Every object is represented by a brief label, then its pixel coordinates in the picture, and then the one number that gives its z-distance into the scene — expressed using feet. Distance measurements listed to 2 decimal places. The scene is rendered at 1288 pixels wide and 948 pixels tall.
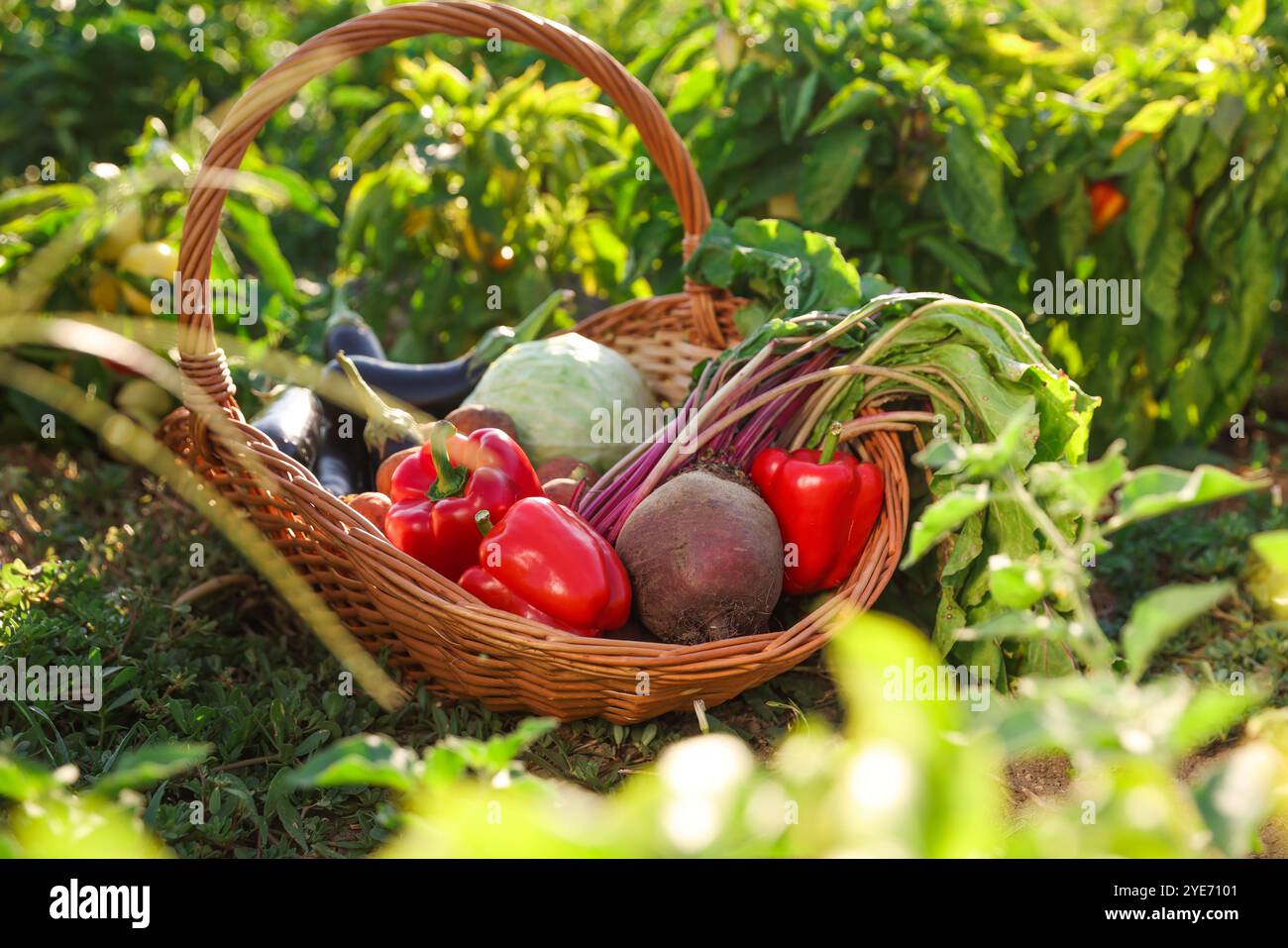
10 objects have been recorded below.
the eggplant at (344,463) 8.89
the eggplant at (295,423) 8.34
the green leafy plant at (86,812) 2.60
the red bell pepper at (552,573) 6.52
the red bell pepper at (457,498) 7.09
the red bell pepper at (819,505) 7.03
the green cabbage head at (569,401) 8.53
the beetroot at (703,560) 6.57
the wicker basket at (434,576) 6.11
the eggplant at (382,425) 8.20
